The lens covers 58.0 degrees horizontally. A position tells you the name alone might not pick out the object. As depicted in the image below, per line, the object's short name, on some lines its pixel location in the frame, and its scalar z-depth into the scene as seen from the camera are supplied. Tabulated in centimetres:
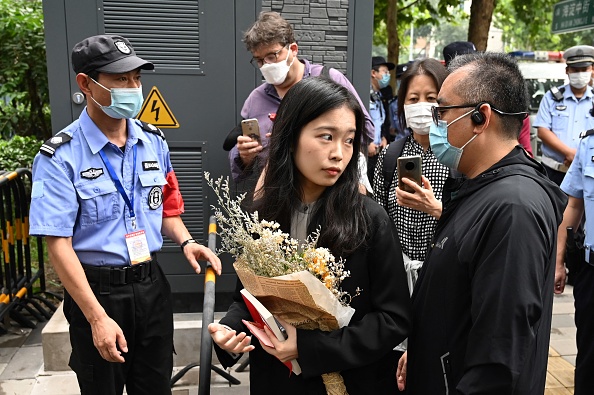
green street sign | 707
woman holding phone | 283
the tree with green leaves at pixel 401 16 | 1090
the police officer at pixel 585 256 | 308
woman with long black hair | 177
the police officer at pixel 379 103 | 753
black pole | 196
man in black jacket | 154
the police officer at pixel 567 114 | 597
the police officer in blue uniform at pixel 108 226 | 232
